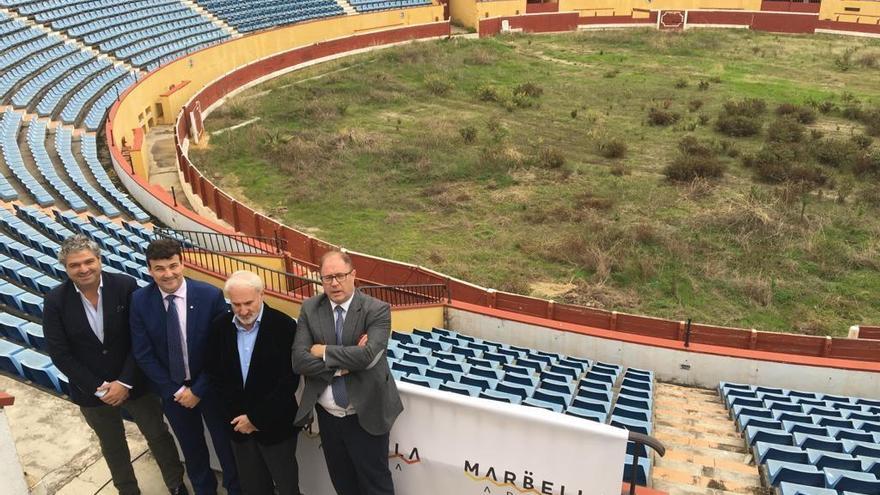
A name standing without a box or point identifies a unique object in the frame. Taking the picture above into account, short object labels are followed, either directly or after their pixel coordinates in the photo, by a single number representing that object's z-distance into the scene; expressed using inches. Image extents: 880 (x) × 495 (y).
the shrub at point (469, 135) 1003.9
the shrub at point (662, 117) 1093.8
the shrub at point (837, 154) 881.5
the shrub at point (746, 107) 1106.1
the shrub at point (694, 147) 935.0
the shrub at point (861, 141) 932.6
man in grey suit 175.6
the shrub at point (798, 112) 1096.8
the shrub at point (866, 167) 843.4
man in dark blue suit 189.9
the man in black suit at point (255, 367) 180.1
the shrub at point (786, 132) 985.5
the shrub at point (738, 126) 1027.3
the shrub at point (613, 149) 940.6
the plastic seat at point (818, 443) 307.9
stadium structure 187.2
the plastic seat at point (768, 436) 317.1
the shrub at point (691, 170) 845.8
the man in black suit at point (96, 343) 188.5
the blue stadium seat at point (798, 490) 244.7
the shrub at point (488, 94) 1248.8
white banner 169.8
